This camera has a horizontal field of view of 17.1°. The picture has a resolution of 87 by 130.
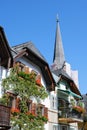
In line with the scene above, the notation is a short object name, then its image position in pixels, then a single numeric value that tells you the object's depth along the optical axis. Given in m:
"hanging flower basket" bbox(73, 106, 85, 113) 34.38
